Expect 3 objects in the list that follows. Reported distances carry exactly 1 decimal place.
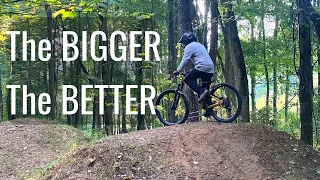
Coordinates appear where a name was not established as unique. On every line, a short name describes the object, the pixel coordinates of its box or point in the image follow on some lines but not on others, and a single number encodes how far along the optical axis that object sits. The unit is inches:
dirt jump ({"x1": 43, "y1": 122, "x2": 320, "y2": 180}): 230.5
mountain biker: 307.0
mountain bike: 312.3
